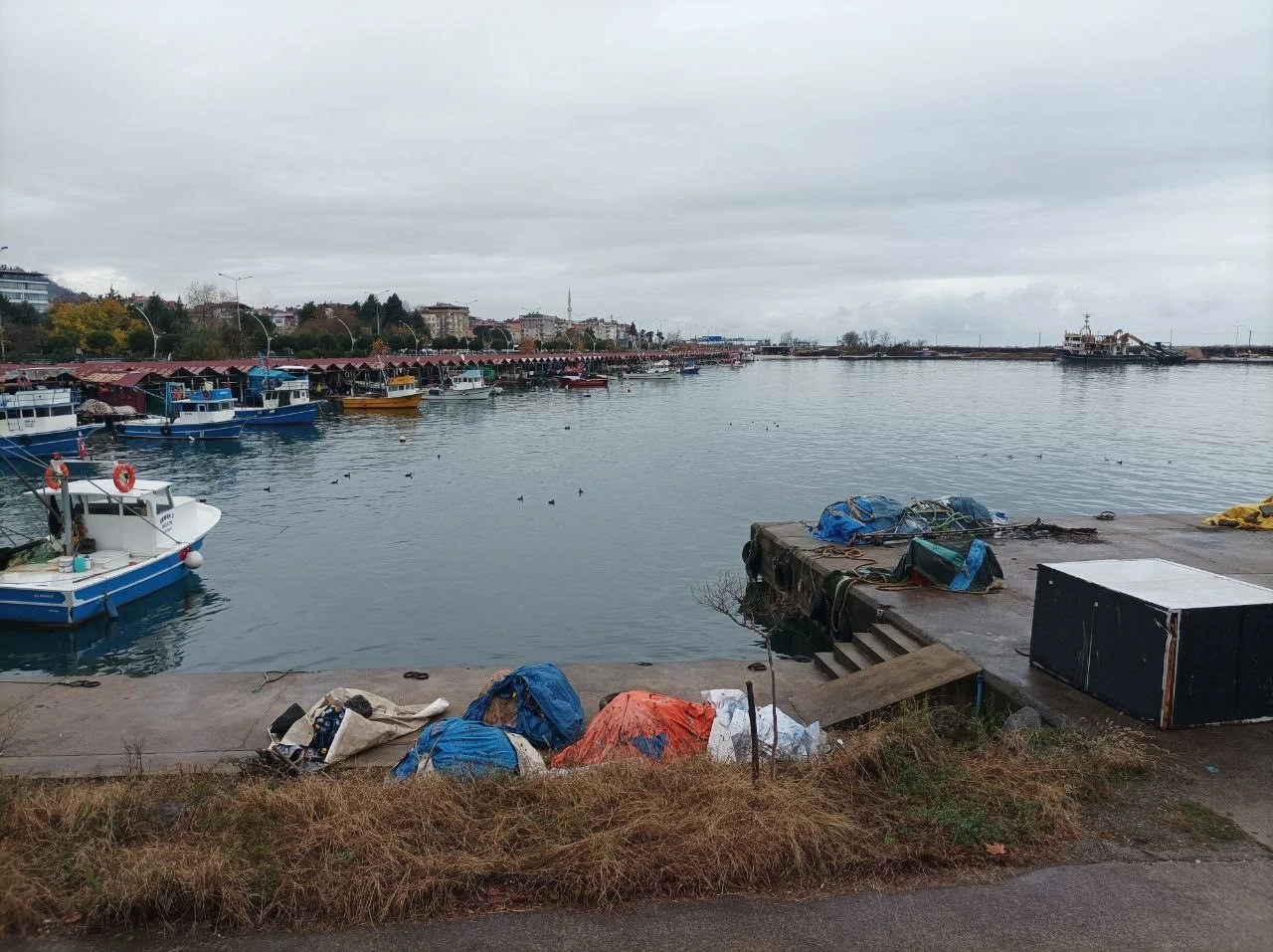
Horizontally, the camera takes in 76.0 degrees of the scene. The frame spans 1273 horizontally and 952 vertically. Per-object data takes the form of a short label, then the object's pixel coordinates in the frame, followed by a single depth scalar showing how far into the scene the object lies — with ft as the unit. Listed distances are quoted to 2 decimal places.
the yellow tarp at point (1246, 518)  60.70
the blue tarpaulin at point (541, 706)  30.09
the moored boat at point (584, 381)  345.72
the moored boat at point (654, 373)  429.79
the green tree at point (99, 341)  290.76
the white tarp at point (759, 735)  25.04
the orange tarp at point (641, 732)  26.08
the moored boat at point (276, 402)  189.89
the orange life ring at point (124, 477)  61.62
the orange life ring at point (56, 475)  57.16
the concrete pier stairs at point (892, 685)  29.86
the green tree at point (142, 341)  282.36
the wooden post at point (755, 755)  19.48
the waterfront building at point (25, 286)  598.34
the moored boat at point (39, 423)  136.77
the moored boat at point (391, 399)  232.12
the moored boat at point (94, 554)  57.52
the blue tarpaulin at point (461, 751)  23.58
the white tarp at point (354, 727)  28.30
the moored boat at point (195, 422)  168.86
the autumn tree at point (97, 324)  295.07
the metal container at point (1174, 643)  23.77
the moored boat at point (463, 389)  273.33
